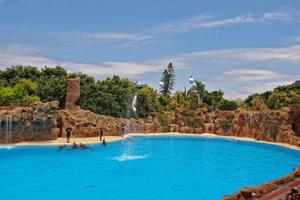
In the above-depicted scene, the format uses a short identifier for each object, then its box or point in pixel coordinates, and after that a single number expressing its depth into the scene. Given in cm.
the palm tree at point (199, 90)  3624
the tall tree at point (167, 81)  5125
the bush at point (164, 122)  3134
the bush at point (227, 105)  3575
